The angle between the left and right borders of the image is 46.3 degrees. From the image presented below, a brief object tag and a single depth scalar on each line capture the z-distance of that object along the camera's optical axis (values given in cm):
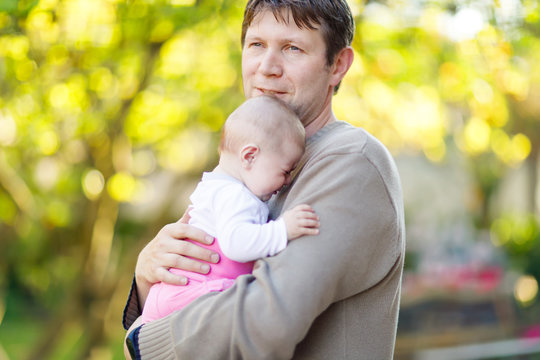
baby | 174
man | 155
